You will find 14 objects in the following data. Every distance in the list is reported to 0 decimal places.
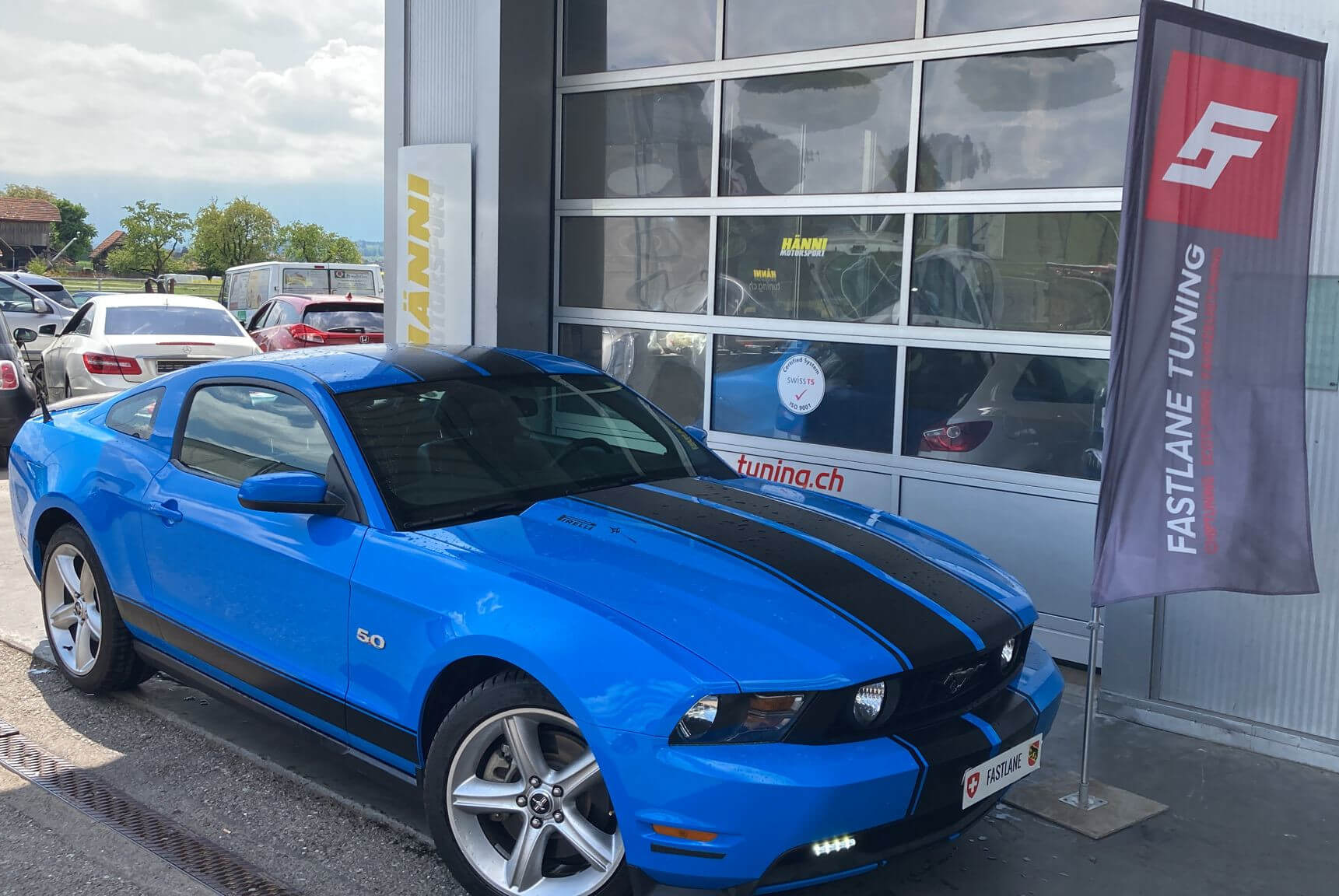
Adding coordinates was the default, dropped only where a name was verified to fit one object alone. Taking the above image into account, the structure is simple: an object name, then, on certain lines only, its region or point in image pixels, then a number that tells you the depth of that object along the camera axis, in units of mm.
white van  21750
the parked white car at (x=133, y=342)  11773
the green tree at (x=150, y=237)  92062
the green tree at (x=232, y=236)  94562
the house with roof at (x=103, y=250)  121938
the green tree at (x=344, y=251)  102375
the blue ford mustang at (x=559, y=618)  2766
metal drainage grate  3406
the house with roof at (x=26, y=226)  105688
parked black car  10172
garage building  4820
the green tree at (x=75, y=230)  117375
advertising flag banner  3680
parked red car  14664
